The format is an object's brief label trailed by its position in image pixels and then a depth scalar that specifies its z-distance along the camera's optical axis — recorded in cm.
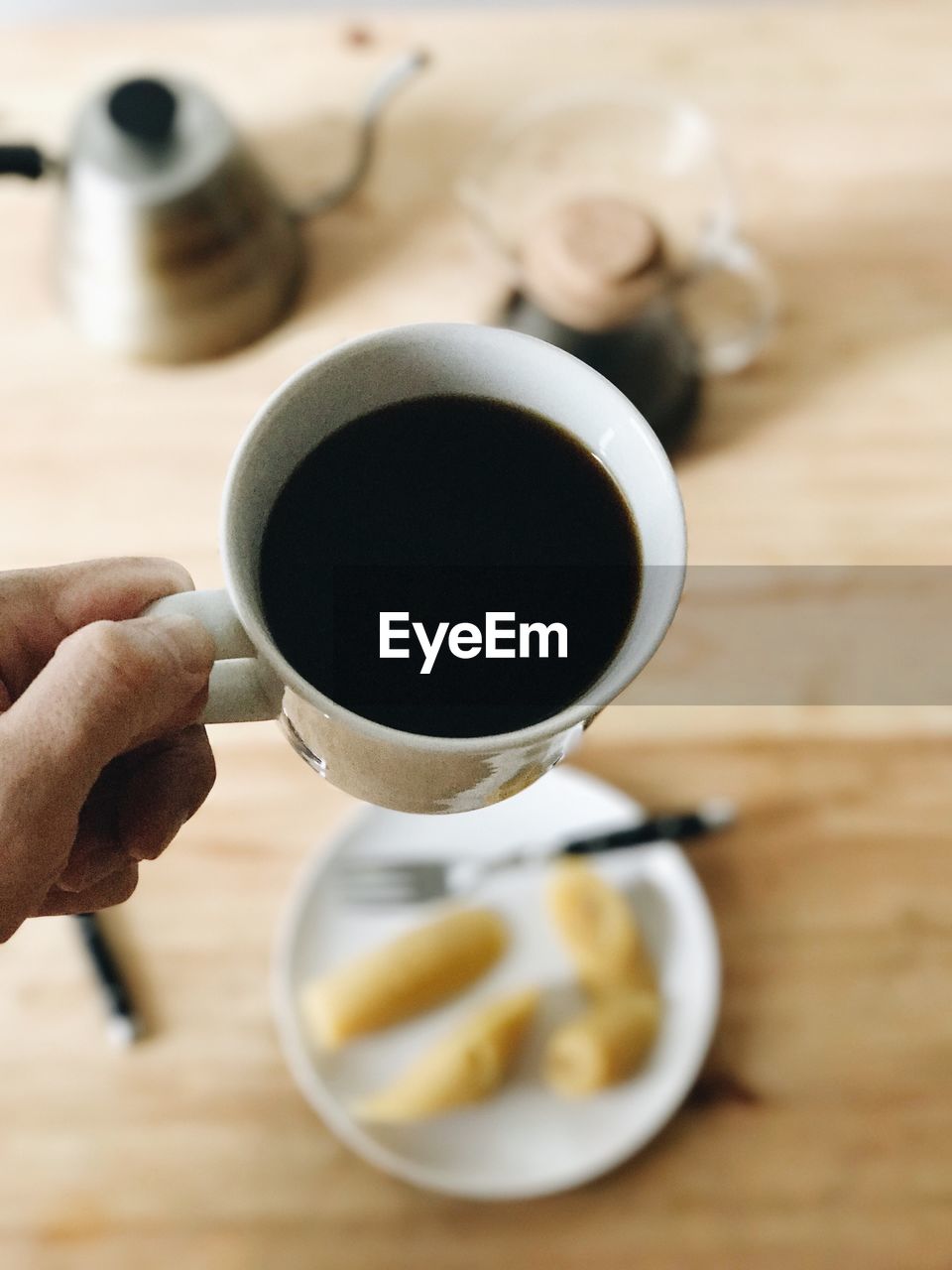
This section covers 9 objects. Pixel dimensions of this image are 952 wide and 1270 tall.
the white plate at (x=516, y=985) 76
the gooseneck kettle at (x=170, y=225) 86
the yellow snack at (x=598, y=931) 81
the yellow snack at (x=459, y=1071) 77
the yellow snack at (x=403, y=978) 79
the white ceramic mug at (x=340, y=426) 42
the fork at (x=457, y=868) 84
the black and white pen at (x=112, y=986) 81
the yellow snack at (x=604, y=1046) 77
